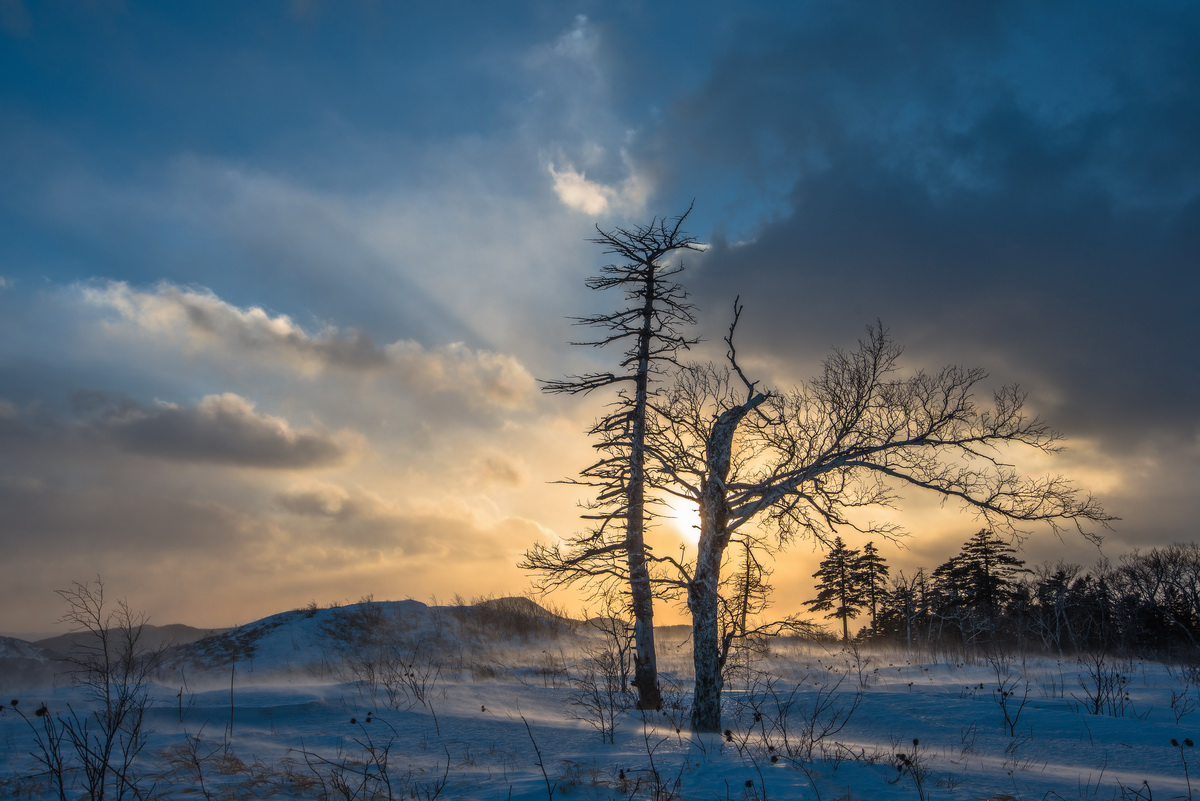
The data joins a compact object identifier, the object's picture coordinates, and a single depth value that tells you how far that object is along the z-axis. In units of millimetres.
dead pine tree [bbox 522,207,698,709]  13742
